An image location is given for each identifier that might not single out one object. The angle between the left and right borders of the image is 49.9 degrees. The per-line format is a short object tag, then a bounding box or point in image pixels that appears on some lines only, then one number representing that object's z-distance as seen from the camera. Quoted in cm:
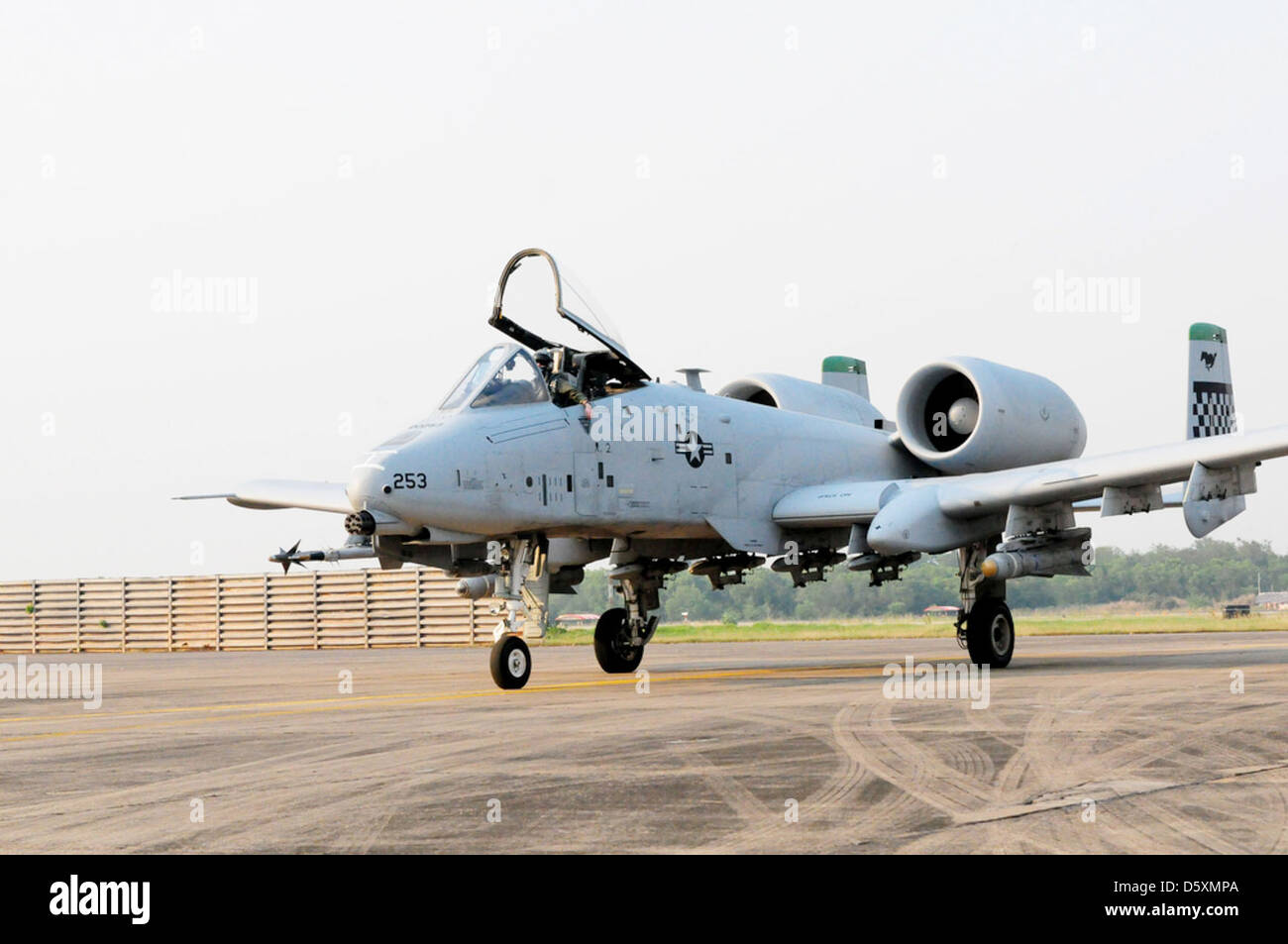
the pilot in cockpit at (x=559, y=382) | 1608
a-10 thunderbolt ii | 1523
